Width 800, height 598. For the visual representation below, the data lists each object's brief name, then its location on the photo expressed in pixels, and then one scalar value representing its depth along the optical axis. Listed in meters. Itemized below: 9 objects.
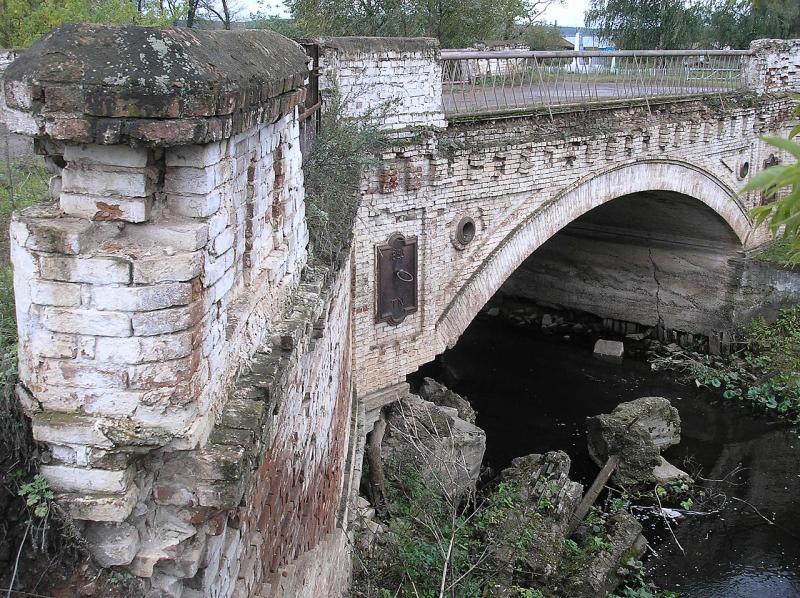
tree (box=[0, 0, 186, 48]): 8.77
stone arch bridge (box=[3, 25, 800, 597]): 2.20
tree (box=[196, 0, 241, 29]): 17.81
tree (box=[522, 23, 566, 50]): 27.23
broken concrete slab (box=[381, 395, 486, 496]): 7.63
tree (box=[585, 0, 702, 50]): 22.20
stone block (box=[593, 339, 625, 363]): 13.55
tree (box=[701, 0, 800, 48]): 21.34
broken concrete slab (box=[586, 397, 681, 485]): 9.62
